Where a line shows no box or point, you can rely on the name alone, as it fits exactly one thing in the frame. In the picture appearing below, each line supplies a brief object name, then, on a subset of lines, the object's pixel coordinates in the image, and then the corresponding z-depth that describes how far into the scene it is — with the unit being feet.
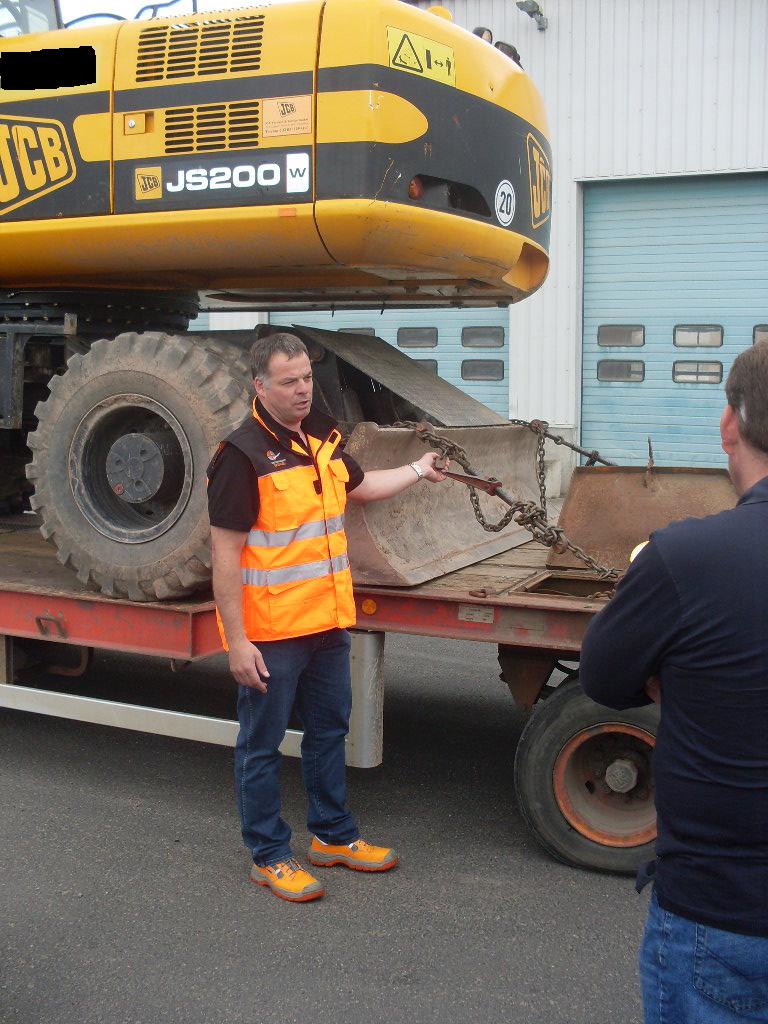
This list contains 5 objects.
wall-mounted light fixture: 40.73
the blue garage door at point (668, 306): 40.75
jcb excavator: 14.06
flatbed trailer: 13.39
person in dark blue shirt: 5.89
